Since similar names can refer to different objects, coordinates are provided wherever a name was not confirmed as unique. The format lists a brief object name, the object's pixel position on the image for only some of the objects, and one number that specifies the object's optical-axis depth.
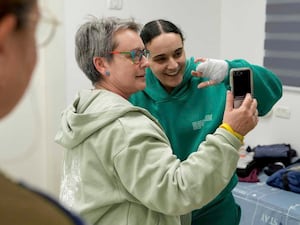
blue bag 2.53
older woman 1.06
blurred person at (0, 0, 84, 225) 0.42
